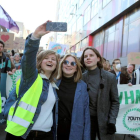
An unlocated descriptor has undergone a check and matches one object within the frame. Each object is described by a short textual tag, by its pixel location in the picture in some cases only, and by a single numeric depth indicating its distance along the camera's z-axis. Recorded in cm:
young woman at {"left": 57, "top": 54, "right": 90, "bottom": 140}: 208
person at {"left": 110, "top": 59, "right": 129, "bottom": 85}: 451
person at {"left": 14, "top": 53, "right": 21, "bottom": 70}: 608
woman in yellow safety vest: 159
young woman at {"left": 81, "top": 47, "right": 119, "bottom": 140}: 231
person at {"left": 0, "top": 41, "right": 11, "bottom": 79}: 416
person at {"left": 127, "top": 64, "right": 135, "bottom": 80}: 507
